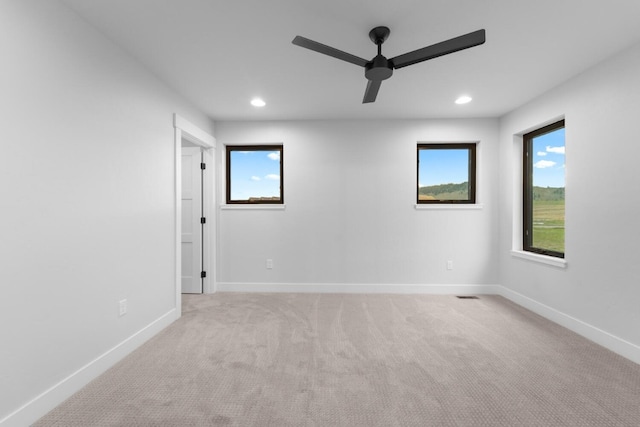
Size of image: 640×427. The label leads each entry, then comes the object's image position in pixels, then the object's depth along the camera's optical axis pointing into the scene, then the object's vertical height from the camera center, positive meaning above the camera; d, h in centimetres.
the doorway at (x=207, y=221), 402 -15
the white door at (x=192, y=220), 402 -14
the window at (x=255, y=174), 425 +54
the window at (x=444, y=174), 415 +53
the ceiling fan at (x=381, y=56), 174 +103
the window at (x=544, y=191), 315 +24
